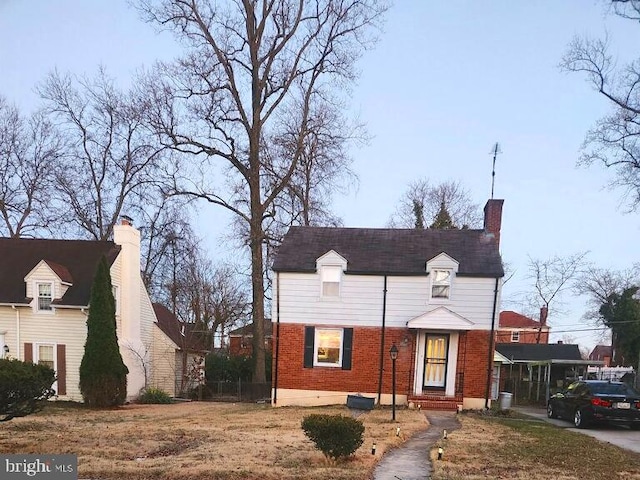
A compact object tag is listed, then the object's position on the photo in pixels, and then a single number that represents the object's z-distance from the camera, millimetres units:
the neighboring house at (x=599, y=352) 68894
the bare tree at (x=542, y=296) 44969
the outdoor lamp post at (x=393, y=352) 13073
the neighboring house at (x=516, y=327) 54844
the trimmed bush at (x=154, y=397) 19859
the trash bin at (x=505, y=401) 16495
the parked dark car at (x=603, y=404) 12727
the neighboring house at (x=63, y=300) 19047
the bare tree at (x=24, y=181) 26750
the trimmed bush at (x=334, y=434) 7051
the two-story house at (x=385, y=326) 16375
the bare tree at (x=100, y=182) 27297
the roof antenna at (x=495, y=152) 21219
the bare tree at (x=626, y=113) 18328
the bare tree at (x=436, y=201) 35281
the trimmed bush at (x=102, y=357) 17422
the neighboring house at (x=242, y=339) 38125
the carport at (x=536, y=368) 25609
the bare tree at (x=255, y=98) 22922
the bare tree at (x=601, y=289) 43372
